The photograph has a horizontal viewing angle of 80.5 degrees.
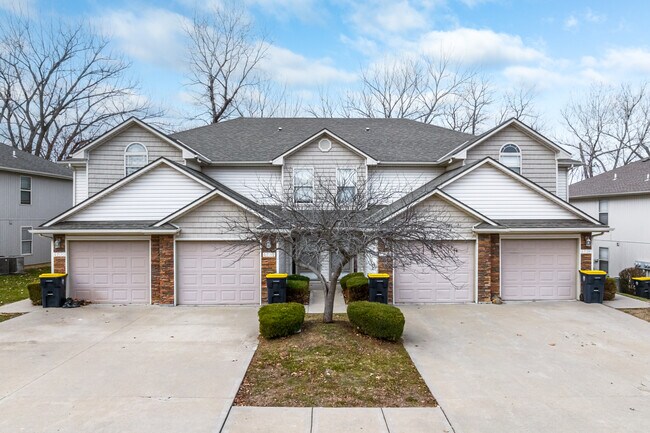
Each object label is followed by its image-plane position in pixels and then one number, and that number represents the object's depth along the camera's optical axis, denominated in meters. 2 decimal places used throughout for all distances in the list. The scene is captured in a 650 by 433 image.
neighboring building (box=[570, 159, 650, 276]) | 18.95
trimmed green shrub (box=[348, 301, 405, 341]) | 8.46
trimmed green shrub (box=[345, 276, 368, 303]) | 12.57
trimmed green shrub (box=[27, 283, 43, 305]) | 12.57
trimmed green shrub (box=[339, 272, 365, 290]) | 13.40
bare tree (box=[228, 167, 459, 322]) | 8.71
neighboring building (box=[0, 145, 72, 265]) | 20.42
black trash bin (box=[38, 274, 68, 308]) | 12.34
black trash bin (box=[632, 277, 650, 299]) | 14.20
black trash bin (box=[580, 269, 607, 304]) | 12.79
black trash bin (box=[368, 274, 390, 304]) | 12.09
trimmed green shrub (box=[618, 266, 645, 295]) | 15.63
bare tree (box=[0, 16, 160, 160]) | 31.91
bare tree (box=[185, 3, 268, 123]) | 31.98
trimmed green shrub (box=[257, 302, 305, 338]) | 8.64
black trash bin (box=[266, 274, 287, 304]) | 12.20
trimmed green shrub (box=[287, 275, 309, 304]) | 12.59
